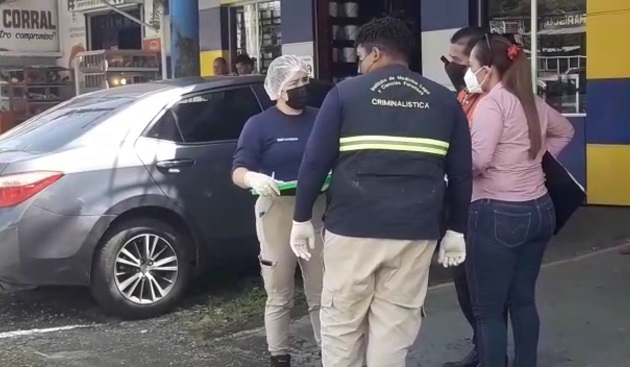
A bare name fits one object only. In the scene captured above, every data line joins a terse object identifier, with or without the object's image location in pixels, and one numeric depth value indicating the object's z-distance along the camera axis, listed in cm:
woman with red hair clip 445
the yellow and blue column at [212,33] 1483
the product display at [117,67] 1530
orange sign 1623
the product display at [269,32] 1403
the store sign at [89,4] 1708
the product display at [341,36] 1316
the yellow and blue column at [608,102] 966
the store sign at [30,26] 1891
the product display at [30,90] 1725
